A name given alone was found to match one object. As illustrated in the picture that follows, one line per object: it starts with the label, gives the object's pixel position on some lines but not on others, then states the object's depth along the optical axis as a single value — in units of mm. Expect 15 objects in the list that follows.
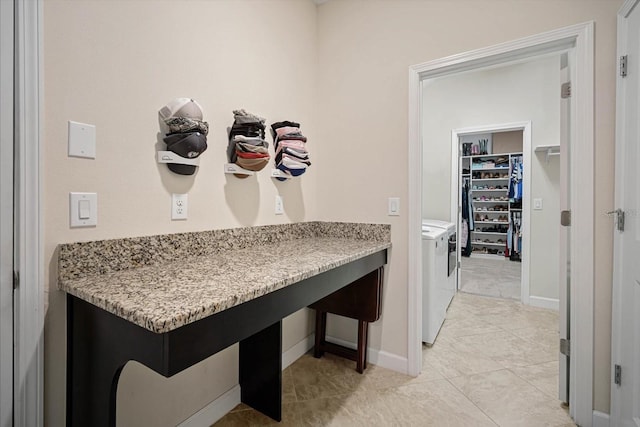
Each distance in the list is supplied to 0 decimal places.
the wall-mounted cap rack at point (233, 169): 1585
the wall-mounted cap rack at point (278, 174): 1876
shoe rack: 6203
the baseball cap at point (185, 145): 1269
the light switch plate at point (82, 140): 1031
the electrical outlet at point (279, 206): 1974
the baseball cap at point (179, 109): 1264
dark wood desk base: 750
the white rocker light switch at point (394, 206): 1991
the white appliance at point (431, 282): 2316
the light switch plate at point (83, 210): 1033
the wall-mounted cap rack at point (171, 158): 1277
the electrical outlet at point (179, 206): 1362
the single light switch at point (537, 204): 3354
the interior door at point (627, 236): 1241
